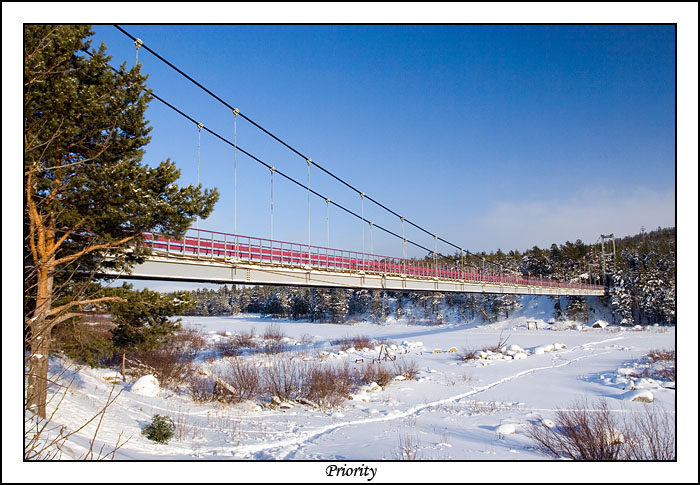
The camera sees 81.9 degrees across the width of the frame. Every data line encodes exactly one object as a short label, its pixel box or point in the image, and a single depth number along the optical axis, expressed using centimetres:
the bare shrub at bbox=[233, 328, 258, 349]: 4091
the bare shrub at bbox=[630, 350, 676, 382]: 1770
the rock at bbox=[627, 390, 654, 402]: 1279
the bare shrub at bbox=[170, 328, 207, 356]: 3453
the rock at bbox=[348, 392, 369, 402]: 1647
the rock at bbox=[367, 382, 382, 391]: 1810
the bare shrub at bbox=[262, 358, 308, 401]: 1608
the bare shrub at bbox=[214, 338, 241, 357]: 3333
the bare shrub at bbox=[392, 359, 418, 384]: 2089
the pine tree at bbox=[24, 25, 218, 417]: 840
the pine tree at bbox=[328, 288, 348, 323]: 8838
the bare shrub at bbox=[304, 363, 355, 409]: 1555
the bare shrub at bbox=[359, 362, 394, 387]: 1912
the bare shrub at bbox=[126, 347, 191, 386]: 2005
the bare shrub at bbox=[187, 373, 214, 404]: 1611
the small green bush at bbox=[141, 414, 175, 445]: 977
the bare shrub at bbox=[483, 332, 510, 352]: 3104
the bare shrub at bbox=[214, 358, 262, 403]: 1611
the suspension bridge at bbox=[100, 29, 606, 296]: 1634
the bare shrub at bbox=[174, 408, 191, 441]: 1042
